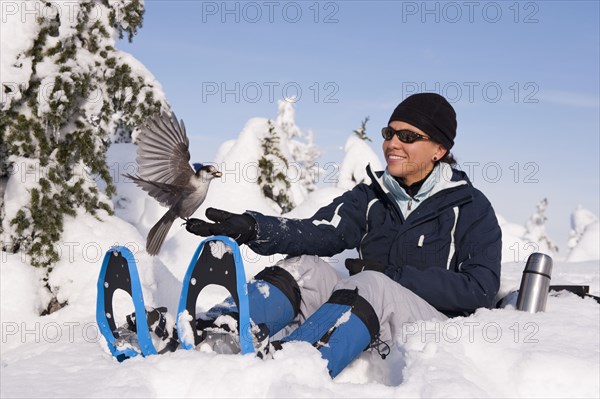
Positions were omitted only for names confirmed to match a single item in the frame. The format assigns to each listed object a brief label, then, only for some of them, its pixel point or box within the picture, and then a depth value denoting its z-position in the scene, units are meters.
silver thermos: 3.70
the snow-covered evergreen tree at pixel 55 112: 6.78
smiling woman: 3.06
